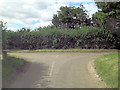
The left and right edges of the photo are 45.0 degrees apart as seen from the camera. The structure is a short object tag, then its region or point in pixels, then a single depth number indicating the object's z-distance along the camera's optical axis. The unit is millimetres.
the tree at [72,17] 37462
